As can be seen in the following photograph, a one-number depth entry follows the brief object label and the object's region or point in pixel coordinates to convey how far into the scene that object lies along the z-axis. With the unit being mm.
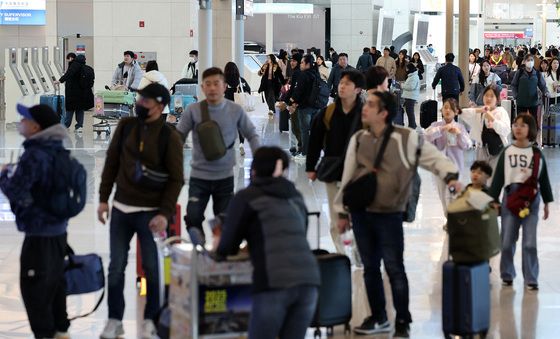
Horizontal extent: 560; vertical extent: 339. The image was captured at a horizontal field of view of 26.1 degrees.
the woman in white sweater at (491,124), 11625
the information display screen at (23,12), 31359
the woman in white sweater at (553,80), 22531
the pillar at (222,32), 29094
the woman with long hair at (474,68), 27709
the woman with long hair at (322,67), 29031
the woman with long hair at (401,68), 30109
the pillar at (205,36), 18469
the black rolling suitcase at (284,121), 23950
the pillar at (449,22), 31698
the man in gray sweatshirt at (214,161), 8727
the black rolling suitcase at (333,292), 7461
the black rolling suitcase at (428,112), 19830
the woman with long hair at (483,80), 25328
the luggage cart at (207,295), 6535
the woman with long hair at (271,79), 26297
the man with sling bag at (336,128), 8680
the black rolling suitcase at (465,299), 7246
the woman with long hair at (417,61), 35531
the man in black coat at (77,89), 23125
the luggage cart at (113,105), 22281
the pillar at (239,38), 28969
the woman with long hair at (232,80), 18906
